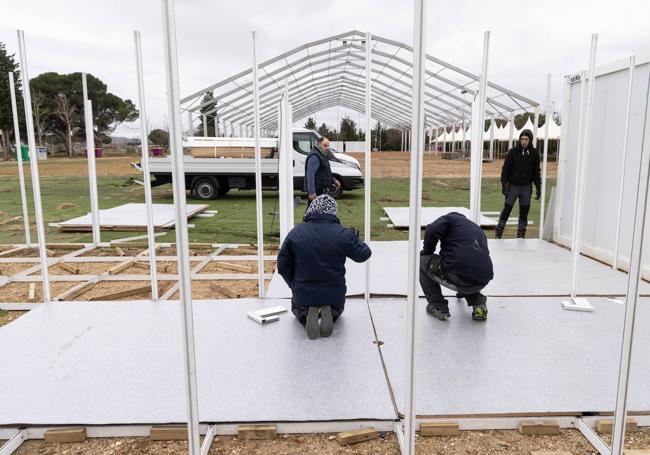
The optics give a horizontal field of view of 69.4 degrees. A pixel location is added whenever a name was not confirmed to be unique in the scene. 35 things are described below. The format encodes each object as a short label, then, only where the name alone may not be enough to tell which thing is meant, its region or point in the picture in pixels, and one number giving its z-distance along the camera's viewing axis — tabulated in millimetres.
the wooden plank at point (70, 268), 6293
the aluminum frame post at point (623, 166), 5191
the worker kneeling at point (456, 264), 4086
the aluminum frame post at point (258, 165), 4383
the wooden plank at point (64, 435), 2646
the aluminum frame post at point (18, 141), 5530
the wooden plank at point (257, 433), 2660
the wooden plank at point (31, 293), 5207
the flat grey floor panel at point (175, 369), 2834
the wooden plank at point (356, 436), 2617
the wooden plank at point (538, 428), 2703
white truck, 13836
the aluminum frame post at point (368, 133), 4148
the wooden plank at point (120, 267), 6199
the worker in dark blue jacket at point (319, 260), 3910
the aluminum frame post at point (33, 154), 4098
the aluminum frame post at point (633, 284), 1902
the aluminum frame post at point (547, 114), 6695
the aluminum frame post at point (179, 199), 1854
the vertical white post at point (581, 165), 4258
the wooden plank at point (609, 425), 2699
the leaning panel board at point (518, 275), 5113
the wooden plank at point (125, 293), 5082
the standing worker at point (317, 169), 7359
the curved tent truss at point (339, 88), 17453
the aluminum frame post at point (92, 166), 7251
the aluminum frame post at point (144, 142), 4445
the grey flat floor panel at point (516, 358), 2936
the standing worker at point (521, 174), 7645
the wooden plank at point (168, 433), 2664
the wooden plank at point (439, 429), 2691
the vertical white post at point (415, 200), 1900
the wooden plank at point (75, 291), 5054
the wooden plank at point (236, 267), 6312
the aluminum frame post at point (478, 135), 5473
